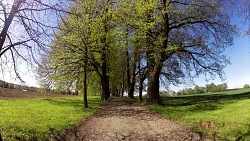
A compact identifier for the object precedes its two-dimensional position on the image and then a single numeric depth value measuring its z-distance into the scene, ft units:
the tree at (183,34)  38.49
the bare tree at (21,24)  16.60
